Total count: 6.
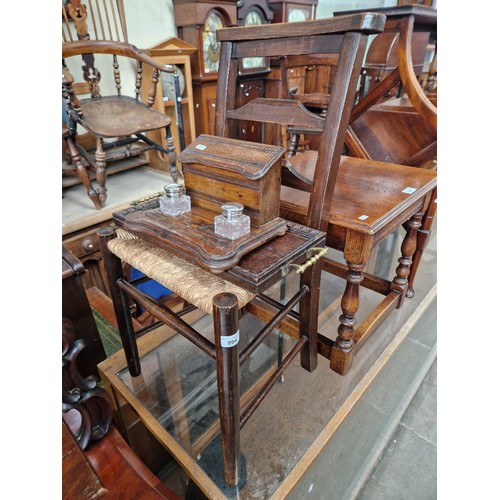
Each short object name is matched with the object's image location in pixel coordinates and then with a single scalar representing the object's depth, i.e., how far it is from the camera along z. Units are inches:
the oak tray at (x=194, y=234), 26.0
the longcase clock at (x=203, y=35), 86.1
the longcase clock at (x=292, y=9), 103.8
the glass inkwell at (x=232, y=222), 27.6
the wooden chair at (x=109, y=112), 60.0
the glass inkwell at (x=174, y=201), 31.6
